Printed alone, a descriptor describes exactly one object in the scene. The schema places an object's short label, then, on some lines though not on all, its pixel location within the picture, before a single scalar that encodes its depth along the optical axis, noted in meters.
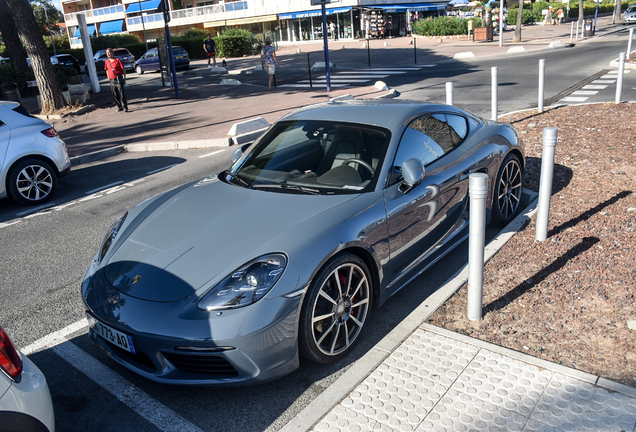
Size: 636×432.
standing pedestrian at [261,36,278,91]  19.53
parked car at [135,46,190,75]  33.06
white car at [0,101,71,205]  7.75
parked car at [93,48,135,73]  35.13
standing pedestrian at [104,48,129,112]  16.31
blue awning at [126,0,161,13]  61.16
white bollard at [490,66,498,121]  9.92
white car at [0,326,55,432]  2.12
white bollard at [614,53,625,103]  11.08
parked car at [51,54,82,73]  34.12
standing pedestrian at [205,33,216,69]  32.59
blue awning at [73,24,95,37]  75.06
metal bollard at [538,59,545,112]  10.34
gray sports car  2.99
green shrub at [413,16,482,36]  40.91
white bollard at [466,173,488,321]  3.40
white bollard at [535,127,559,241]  4.53
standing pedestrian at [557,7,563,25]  51.54
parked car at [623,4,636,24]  46.03
